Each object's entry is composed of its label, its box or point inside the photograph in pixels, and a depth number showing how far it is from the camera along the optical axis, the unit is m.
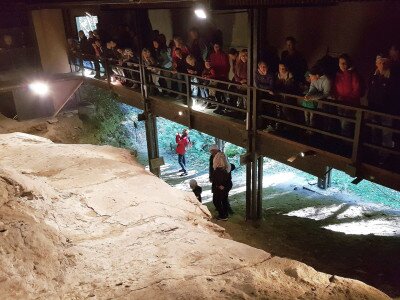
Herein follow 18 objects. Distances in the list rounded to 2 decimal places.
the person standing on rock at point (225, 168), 10.35
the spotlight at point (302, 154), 7.91
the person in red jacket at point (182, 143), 15.91
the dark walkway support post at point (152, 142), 13.20
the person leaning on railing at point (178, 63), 10.62
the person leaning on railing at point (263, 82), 8.16
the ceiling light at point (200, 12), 8.78
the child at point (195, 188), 10.29
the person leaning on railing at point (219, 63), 9.59
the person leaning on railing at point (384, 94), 6.15
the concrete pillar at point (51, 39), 17.92
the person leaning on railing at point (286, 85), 7.94
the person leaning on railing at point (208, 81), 9.74
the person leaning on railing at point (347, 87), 6.67
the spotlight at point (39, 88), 15.91
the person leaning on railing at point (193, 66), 10.14
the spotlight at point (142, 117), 12.98
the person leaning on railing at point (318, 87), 7.16
